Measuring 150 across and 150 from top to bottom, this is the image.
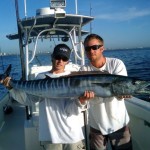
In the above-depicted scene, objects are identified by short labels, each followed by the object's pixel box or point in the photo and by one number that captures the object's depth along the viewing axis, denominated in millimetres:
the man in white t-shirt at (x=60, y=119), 1899
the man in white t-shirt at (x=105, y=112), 1941
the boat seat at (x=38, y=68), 3407
